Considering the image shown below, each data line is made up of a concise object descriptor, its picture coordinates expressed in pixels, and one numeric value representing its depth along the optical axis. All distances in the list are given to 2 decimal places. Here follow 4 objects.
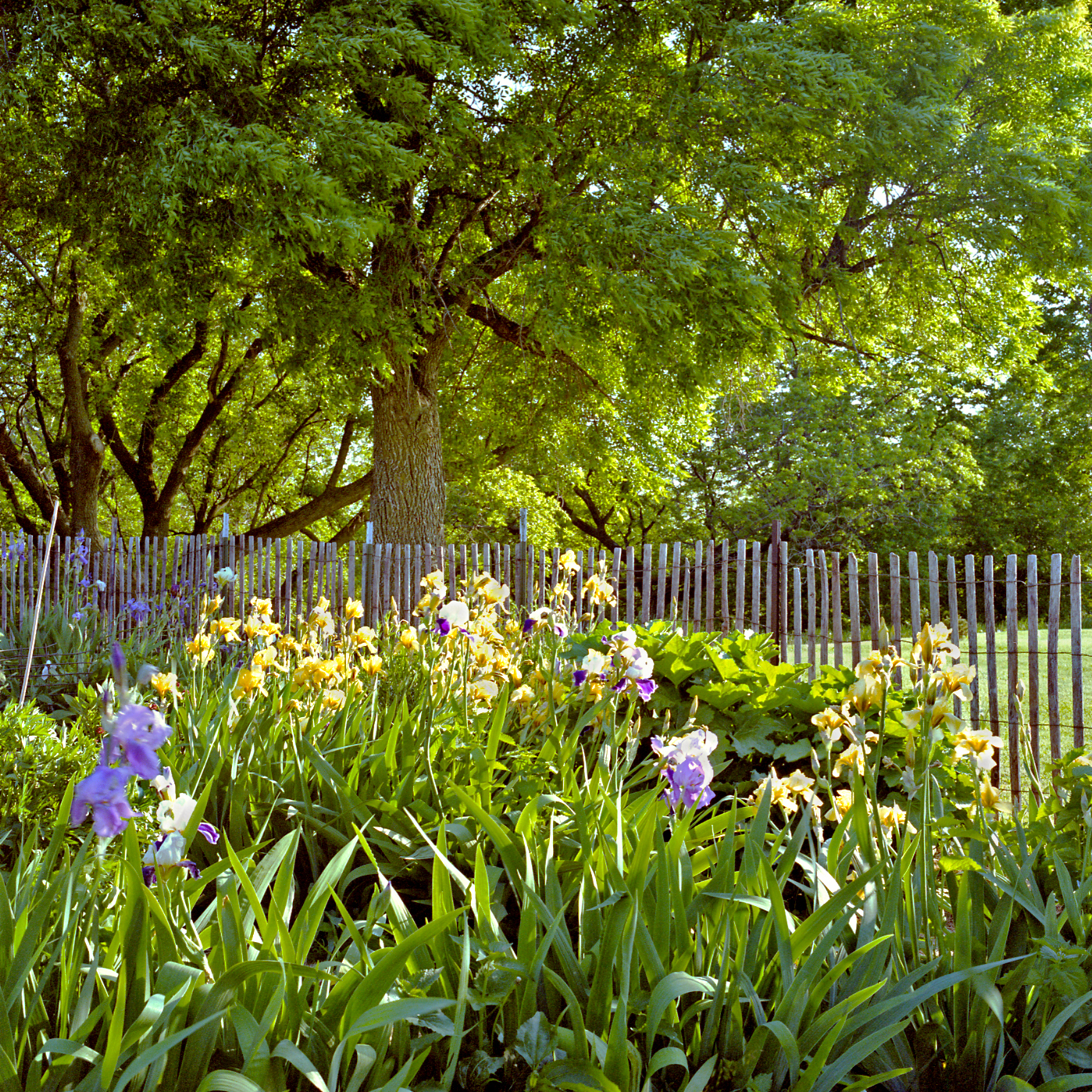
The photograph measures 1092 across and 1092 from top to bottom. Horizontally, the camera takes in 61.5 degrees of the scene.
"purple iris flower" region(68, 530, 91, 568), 6.99
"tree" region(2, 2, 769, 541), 7.97
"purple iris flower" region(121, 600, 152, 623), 6.07
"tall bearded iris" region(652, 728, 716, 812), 1.76
